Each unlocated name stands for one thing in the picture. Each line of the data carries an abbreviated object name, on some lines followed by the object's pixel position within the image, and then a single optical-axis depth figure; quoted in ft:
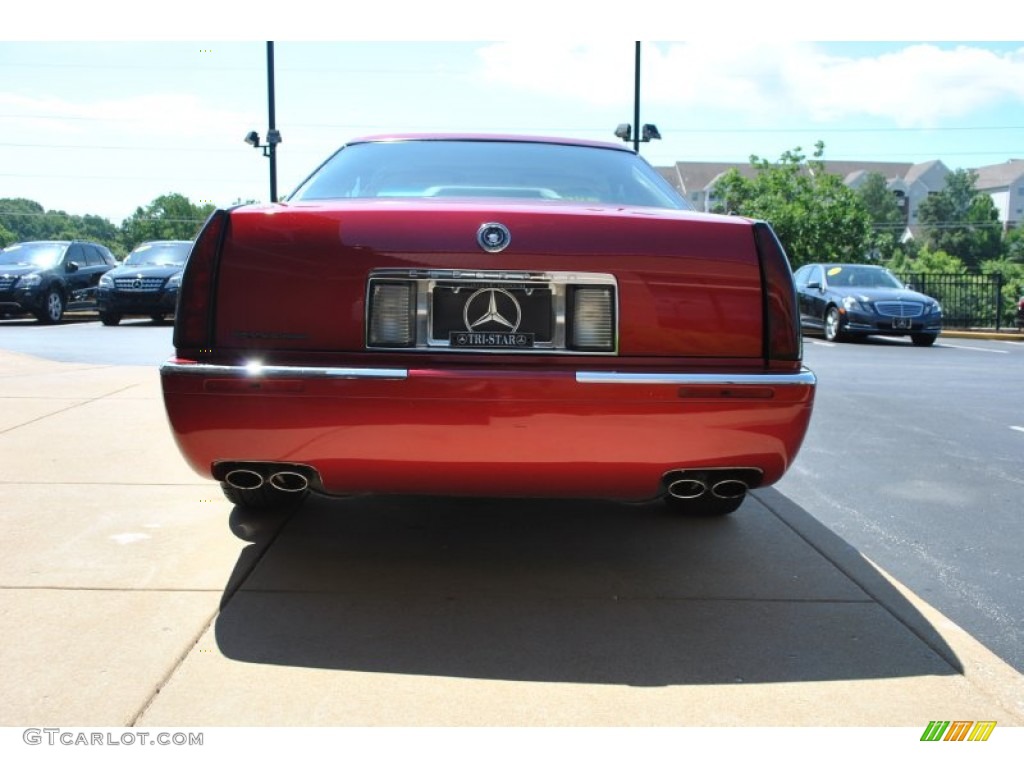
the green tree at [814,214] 118.42
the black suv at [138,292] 51.42
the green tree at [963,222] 303.68
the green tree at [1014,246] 276.41
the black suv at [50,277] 53.52
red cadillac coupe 9.12
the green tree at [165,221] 364.17
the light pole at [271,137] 57.00
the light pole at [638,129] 67.92
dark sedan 49.85
